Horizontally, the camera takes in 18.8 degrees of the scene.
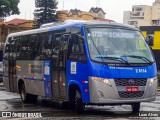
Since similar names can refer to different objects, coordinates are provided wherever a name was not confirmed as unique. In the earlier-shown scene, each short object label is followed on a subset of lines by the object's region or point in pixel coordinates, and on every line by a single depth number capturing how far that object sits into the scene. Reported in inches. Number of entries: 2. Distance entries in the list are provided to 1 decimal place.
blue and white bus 510.9
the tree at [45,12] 2953.0
